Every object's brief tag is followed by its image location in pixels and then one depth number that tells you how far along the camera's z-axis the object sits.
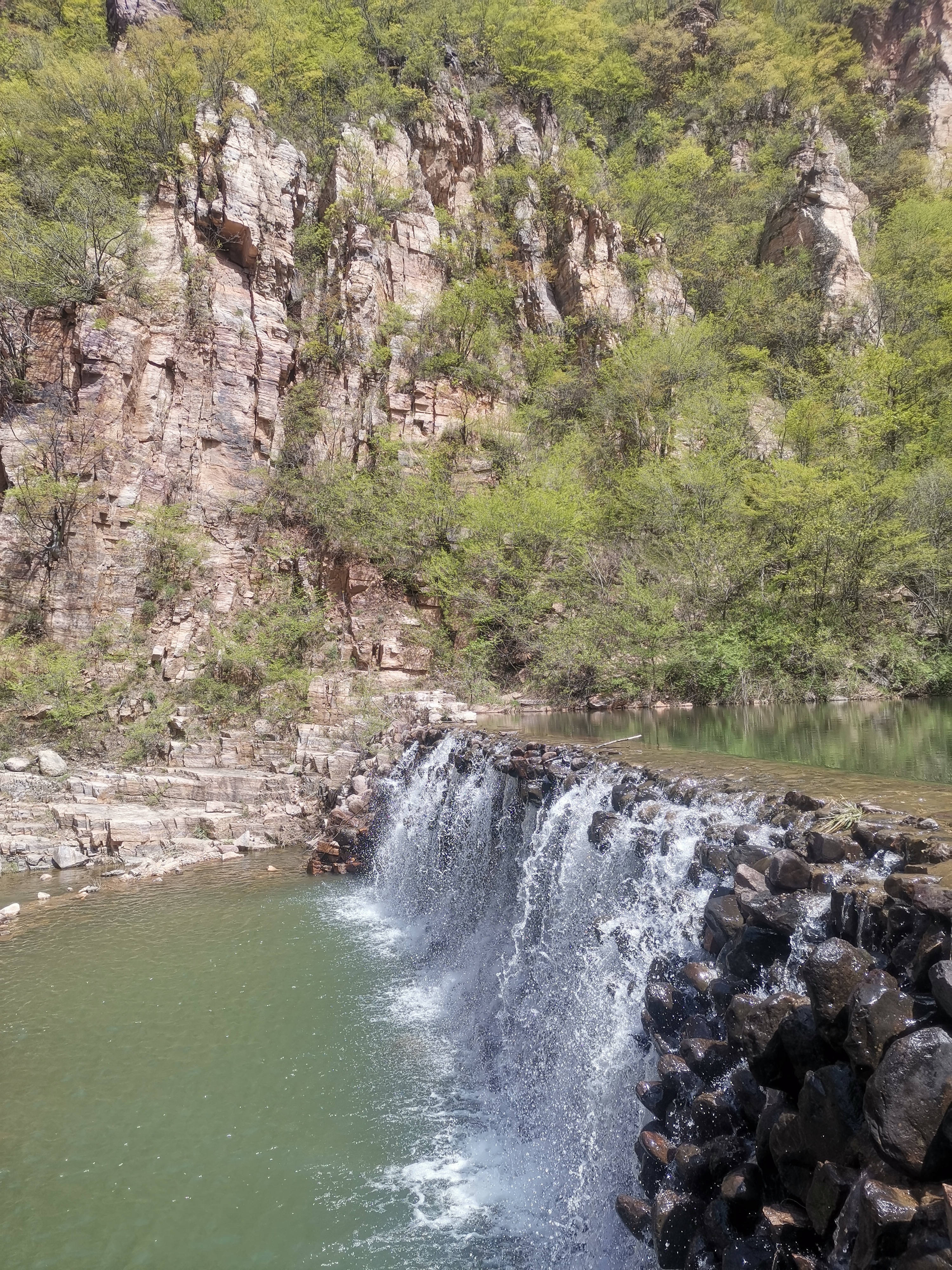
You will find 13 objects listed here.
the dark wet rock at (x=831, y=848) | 3.61
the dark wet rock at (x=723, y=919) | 3.65
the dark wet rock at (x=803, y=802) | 4.50
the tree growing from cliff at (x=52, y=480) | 16.44
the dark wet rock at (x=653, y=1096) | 3.44
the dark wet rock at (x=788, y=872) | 3.51
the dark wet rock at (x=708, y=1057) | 3.23
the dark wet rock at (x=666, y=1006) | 3.74
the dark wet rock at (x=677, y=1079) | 3.28
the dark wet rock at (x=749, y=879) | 3.74
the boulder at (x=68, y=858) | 11.17
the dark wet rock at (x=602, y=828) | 5.51
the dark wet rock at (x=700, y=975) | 3.57
